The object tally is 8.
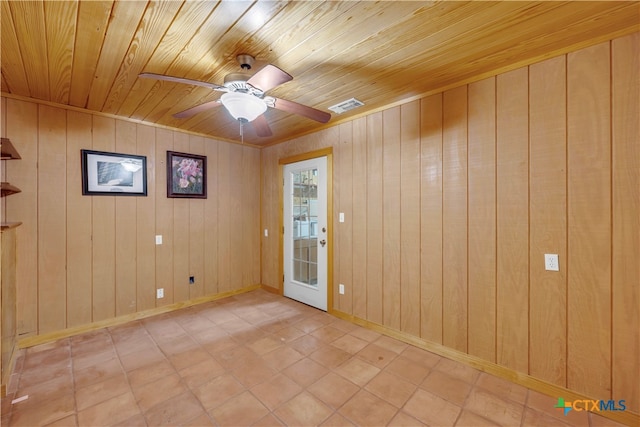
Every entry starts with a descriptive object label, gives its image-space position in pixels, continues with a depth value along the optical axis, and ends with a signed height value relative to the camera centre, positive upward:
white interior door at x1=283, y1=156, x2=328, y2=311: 3.56 -0.30
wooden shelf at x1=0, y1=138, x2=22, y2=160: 2.11 +0.51
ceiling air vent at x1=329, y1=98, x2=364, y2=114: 2.74 +1.12
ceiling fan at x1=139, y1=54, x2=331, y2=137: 1.61 +0.80
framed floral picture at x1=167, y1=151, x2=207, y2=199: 3.57 +0.50
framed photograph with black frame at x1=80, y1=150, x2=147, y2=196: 2.97 +0.45
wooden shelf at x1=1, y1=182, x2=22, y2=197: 2.13 +0.19
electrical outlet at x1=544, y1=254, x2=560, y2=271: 1.94 -0.39
